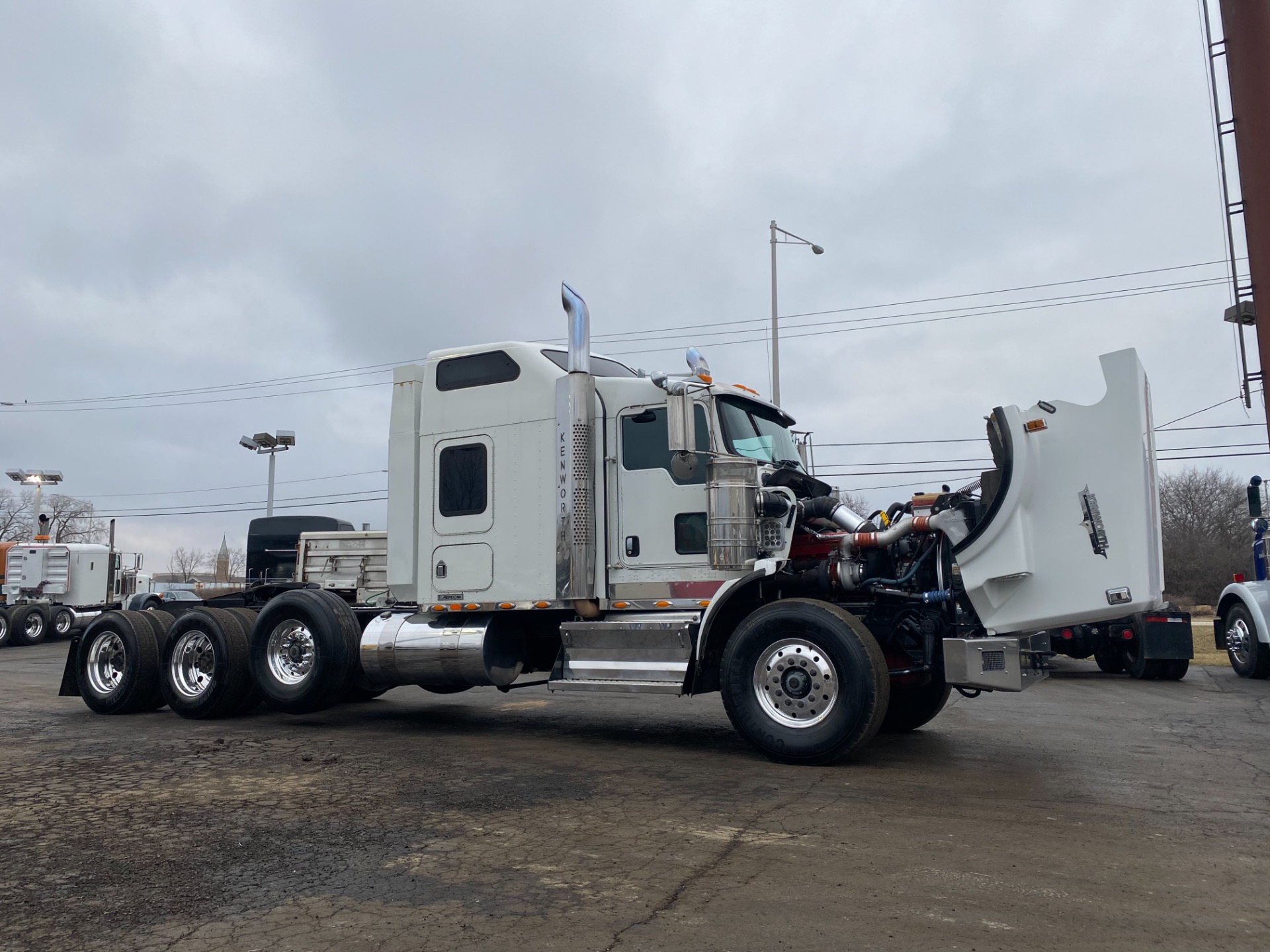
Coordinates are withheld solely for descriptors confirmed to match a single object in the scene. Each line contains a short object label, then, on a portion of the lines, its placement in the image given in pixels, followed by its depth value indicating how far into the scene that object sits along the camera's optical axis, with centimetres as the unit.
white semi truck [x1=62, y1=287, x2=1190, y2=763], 669
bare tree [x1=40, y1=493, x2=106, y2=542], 7081
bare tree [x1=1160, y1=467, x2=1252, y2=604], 4591
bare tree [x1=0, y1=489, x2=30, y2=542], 7300
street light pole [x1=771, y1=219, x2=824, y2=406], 2220
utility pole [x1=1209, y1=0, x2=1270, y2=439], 1405
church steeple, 7869
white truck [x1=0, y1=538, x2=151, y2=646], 2711
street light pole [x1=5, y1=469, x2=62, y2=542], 3669
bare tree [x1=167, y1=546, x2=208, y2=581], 11274
